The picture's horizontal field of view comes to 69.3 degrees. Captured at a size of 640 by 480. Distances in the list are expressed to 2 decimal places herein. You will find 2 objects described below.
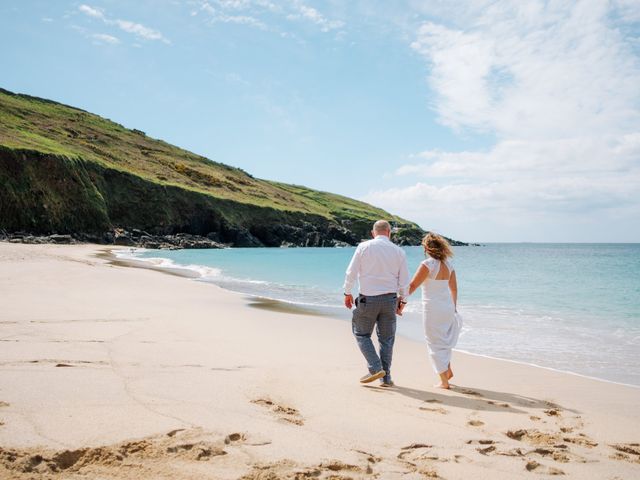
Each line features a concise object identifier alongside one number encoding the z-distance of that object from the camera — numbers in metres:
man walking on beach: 6.72
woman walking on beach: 6.87
